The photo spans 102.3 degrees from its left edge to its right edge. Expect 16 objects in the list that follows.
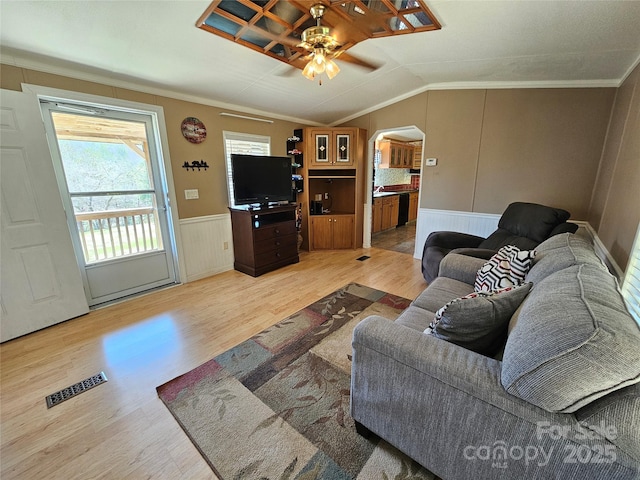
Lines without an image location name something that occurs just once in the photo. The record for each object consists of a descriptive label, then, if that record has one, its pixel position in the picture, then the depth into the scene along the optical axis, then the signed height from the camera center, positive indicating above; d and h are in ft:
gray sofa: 2.34 -2.30
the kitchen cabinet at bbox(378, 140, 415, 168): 19.79 +1.68
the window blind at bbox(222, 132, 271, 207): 11.65 +1.46
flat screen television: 11.05 -0.10
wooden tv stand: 11.33 -2.75
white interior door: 6.78 -1.41
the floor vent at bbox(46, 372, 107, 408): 5.36 -4.46
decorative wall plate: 10.17 +1.86
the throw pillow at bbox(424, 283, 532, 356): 3.44 -1.95
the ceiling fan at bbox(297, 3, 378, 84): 5.46 +2.89
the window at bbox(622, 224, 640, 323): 4.30 -1.89
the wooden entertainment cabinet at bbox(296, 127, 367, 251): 13.99 -0.62
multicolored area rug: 4.03 -4.39
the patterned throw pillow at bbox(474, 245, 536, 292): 5.33 -2.03
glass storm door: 8.05 -0.62
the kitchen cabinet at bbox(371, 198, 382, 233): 18.02 -2.81
